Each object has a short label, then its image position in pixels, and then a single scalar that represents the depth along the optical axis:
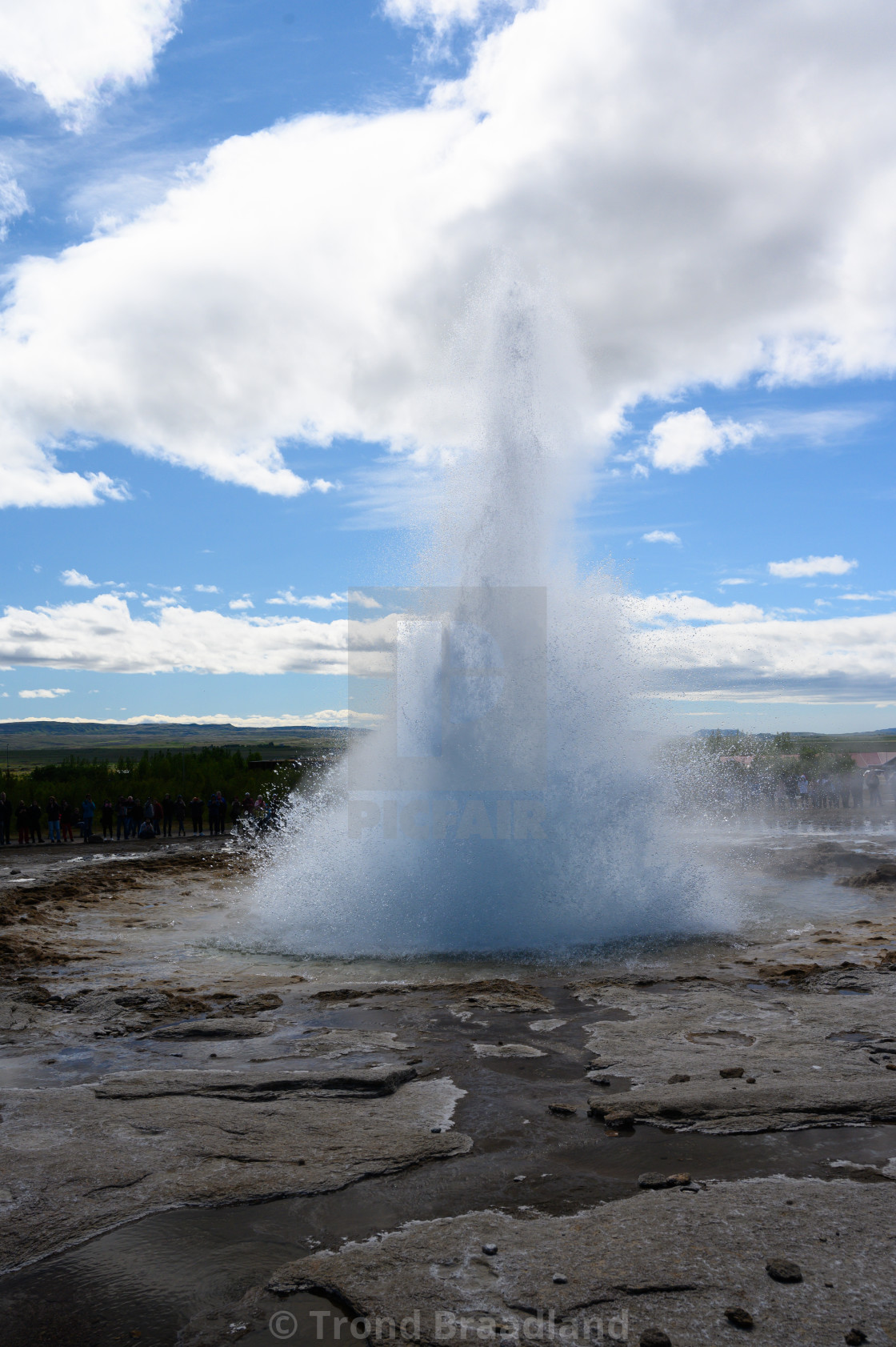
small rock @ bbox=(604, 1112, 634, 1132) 5.01
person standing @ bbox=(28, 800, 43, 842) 25.53
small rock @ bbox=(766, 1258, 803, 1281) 3.35
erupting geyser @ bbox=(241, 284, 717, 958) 10.91
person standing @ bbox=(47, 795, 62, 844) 25.52
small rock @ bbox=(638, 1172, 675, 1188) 4.21
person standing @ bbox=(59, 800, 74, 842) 26.14
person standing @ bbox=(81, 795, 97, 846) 25.38
